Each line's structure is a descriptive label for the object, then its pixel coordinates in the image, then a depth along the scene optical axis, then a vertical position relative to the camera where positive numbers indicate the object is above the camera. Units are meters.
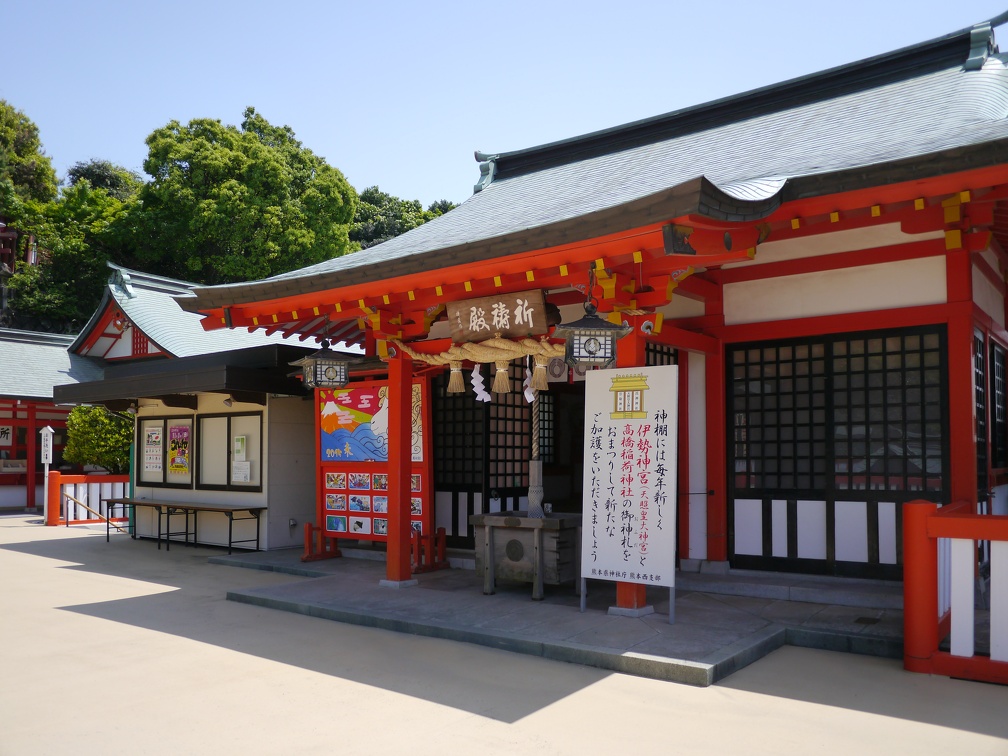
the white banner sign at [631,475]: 6.42 -0.56
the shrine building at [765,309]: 5.86 +0.99
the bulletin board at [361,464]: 10.08 -0.75
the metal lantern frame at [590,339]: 6.09 +0.54
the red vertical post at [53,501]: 16.11 -1.89
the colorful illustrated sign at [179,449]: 13.24 -0.70
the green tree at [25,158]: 33.66 +10.77
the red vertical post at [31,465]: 19.53 -1.41
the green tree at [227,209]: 27.69 +7.11
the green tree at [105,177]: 36.16 +10.66
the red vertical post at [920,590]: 5.34 -1.23
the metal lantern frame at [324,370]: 8.59 +0.42
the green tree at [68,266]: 29.11 +5.33
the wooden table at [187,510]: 11.78 -1.59
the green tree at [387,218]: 34.59 +8.48
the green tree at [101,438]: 17.17 -0.64
